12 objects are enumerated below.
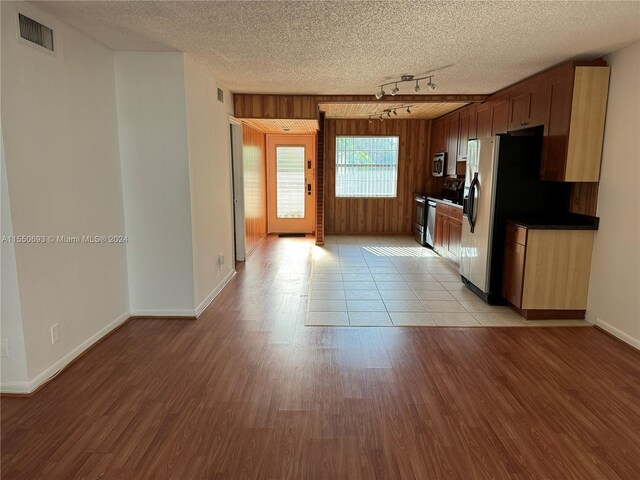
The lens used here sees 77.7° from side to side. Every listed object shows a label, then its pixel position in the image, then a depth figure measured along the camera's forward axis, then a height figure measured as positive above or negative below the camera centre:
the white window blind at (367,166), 8.35 +0.21
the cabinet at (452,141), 6.72 +0.61
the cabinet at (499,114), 4.85 +0.80
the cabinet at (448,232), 5.71 -0.83
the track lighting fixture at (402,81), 4.32 +1.07
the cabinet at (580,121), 3.49 +0.51
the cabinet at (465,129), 5.99 +0.75
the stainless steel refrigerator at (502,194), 4.05 -0.17
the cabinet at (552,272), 3.70 -0.87
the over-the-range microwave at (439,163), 7.24 +0.26
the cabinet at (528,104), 4.02 +0.79
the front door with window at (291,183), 8.34 -0.16
